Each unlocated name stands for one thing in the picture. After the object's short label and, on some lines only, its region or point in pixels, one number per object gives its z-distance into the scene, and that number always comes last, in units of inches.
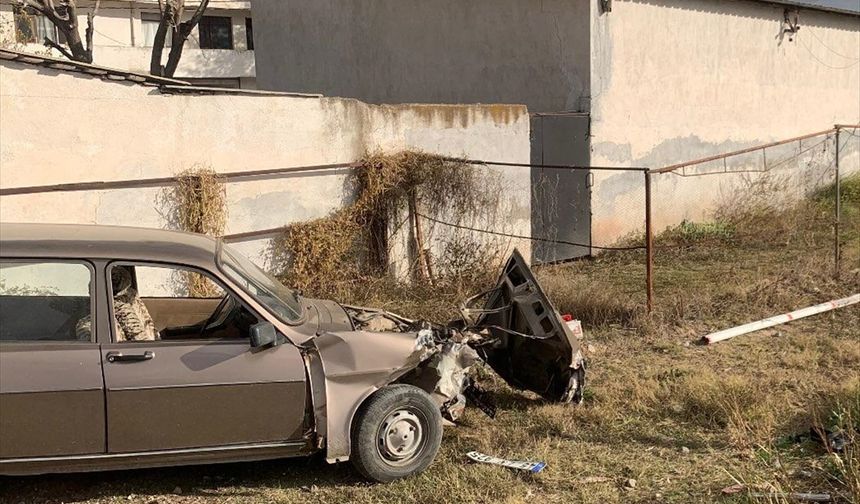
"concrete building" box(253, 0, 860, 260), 453.7
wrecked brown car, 157.6
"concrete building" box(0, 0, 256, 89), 1110.2
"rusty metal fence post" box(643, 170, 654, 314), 295.9
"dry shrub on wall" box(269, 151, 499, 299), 343.0
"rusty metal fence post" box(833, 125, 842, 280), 372.8
